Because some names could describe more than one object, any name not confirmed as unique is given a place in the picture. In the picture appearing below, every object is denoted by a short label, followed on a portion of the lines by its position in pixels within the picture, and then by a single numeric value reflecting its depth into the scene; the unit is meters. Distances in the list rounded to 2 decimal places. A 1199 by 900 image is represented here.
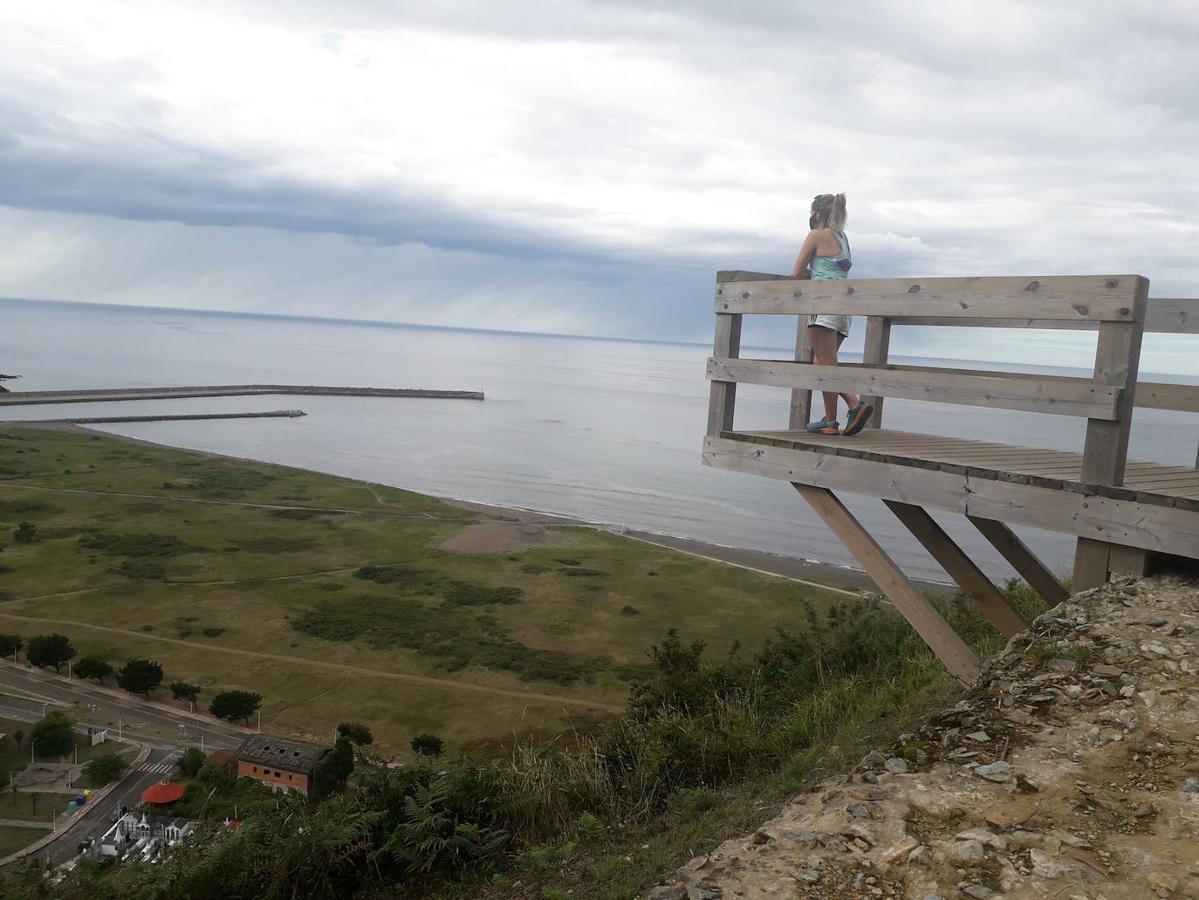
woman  7.86
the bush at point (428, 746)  25.45
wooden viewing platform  5.46
